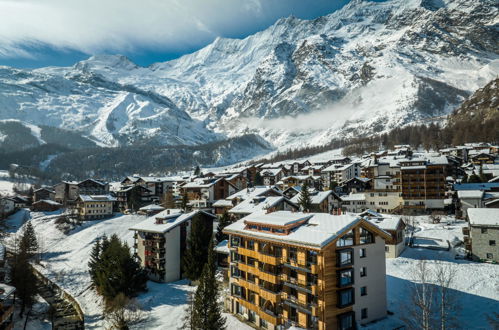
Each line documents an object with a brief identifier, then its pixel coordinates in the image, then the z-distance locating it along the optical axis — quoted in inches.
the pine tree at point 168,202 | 3791.8
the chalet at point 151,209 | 3531.3
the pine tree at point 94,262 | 2160.4
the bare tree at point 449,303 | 1199.4
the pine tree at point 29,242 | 2431.1
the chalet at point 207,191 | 3723.7
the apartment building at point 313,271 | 1166.3
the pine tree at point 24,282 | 1828.1
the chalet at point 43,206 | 4611.2
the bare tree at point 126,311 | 1603.1
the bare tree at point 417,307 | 1042.1
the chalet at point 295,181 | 4717.0
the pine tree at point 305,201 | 2800.2
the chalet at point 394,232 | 1903.3
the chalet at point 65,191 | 5226.4
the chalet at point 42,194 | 5151.1
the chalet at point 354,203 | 3474.4
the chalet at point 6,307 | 1262.1
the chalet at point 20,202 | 4939.0
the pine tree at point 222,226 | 2212.1
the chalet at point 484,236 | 1728.6
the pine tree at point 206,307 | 1240.2
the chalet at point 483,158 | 4436.5
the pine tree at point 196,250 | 1936.5
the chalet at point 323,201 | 3002.0
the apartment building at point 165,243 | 2082.9
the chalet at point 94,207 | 3818.4
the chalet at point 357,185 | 3969.7
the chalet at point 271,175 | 5979.3
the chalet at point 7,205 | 4300.4
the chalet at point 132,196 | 4264.3
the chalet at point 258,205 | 2351.1
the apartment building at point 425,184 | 3129.9
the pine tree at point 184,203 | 2962.6
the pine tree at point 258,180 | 5457.7
